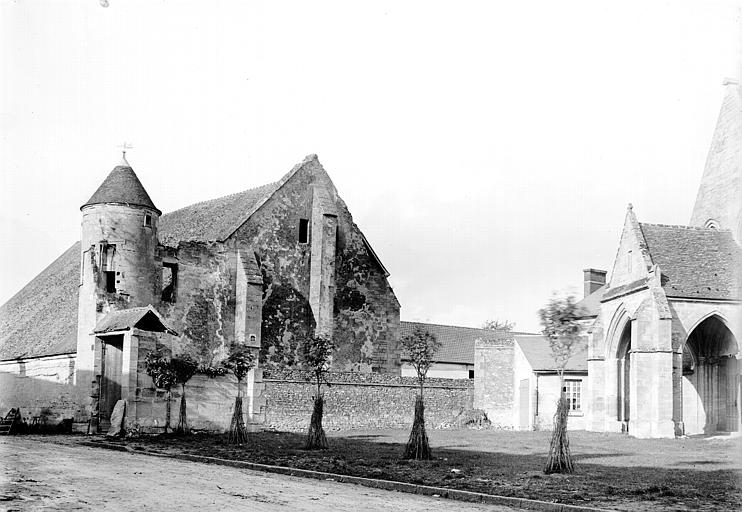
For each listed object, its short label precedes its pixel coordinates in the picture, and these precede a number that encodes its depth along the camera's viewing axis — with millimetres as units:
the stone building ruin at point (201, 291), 32906
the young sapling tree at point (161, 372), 29750
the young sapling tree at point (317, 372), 24984
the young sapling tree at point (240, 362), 30547
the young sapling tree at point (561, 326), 20734
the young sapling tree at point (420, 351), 23875
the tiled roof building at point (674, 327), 36500
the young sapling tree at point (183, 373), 29906
